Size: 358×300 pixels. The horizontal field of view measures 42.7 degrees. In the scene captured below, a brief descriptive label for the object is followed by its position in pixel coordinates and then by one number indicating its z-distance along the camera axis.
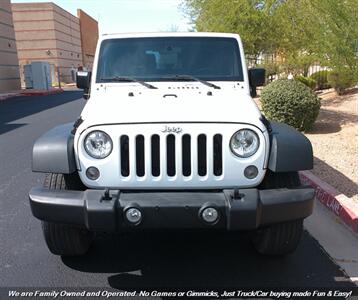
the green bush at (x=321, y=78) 21.46
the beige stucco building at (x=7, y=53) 30.73
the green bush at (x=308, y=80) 18.49
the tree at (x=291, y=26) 8.80
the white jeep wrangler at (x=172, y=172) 2.97
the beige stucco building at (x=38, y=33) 47.53
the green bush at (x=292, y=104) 8.93
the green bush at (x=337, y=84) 16.97
